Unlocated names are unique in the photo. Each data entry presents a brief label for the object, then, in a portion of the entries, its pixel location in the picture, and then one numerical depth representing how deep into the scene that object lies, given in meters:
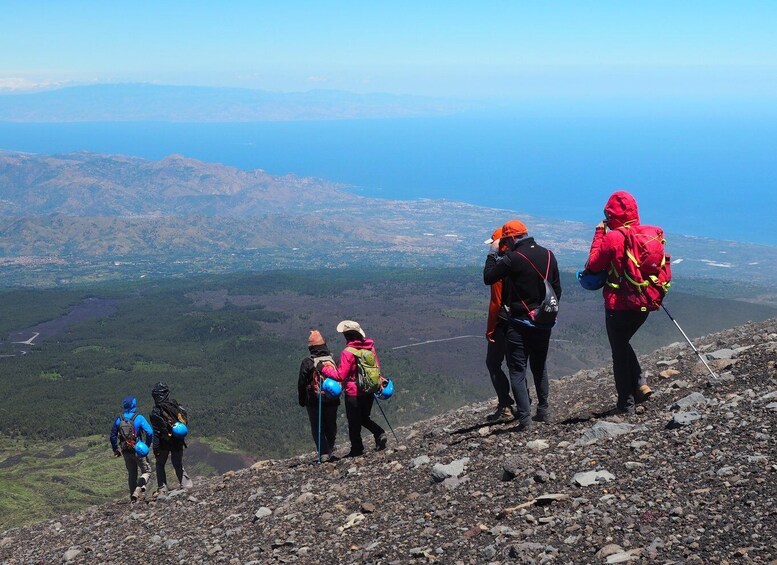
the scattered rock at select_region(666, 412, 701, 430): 9.80
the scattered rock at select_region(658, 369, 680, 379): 14.00
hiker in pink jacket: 12.79
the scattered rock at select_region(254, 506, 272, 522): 11.01
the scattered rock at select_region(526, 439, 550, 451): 10.62
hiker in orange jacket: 12.48
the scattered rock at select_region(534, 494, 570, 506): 8.36
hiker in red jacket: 10.65
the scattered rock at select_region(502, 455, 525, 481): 9.58
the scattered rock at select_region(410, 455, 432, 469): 11.48
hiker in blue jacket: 15.93
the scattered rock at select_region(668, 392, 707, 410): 10.68
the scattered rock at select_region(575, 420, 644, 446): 10.27
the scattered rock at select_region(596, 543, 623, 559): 6.88
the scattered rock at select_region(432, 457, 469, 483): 10.30
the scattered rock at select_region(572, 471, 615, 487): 8.65
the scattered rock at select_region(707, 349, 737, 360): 14.19
